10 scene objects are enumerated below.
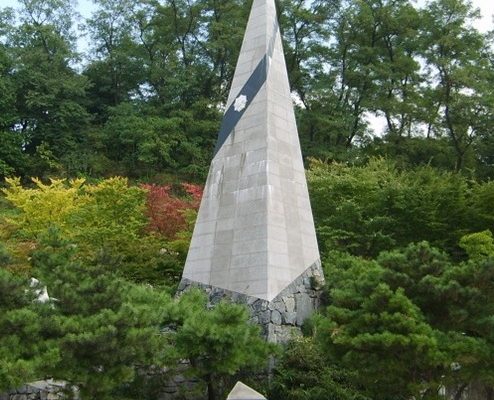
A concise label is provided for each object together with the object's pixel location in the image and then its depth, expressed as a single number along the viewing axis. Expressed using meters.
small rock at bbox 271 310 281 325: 10.37
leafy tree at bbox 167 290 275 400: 8.37
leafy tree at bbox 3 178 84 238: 15.83
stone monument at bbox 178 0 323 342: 10.67
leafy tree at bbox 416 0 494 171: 23.03
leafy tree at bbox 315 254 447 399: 7.70
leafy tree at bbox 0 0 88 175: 27.41
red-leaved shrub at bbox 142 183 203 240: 15.86
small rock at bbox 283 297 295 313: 10.70
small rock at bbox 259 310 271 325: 10.28
